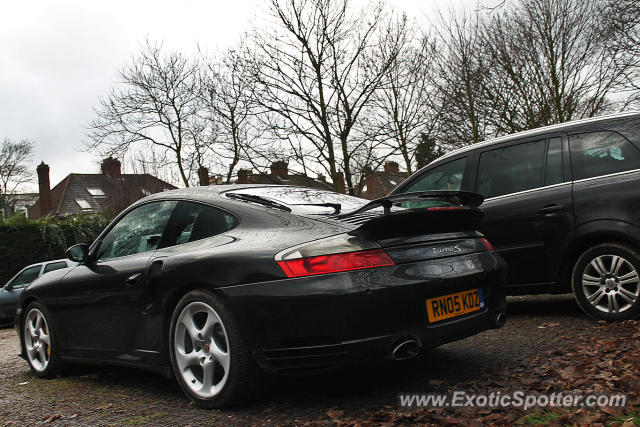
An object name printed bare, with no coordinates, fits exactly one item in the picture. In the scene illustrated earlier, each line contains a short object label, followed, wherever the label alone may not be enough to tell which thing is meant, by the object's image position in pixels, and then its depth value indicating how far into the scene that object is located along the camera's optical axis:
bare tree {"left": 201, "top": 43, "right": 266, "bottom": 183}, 19.48
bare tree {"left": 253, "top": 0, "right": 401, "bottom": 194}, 19.02
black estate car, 4.84
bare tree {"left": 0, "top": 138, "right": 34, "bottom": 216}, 42.56
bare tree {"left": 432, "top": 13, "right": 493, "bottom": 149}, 20.52
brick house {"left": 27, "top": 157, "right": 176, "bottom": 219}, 30.42
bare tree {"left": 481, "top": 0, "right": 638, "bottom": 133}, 19.98
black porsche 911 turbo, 3.13
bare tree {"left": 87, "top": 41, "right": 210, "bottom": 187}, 26.03
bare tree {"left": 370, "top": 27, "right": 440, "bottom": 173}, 20.14
